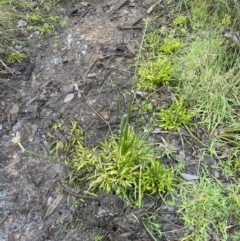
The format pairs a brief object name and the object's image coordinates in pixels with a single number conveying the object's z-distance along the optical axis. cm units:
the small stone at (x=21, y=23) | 324
